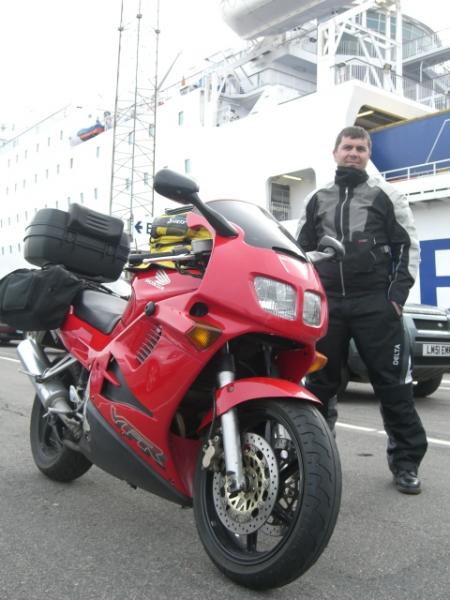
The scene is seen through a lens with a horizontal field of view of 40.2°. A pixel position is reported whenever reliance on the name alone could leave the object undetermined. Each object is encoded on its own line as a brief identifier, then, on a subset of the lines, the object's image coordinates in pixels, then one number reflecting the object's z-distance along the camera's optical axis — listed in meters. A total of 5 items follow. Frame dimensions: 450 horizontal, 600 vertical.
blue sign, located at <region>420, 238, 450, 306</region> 17.80
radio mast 33.00
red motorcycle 2.02
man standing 3.33
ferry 20.05
